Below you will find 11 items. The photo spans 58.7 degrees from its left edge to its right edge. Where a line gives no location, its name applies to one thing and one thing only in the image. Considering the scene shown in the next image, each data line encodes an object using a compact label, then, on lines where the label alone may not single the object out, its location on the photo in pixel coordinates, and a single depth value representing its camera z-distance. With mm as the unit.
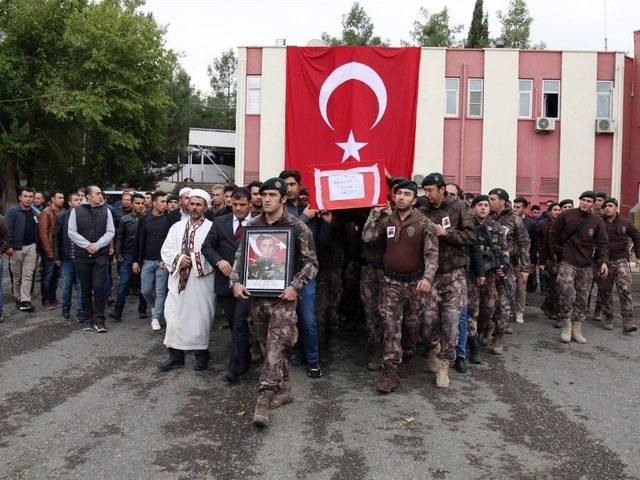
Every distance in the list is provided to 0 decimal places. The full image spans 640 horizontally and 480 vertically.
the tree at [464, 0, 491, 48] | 41188
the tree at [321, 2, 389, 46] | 46969
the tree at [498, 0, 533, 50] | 44094
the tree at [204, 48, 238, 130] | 51844
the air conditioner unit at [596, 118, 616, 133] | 22062
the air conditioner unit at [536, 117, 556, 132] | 22188
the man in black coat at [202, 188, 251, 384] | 5719
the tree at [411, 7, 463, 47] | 43781
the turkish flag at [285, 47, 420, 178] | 11430
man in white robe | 6086
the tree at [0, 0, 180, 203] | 23922
